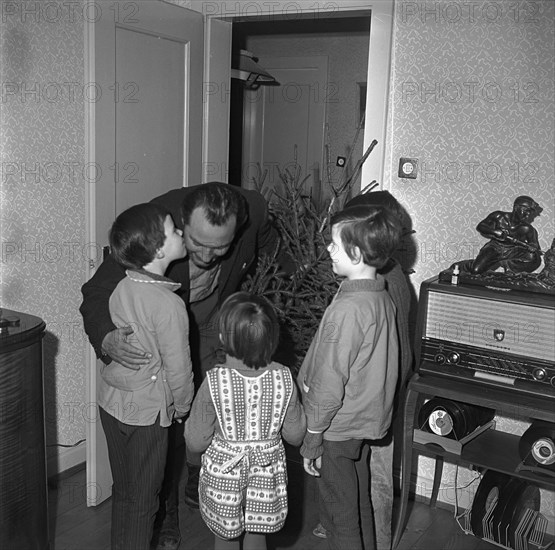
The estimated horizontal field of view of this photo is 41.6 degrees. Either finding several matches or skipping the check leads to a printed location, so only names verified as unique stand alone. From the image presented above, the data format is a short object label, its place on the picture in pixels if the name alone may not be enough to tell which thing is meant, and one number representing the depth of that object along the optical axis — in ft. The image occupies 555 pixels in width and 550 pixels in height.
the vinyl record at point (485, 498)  9.39
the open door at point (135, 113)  9.49
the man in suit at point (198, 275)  7.49
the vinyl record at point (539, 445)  8.40
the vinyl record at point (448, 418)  9.07
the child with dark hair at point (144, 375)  7.02
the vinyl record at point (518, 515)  9.18
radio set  8.20
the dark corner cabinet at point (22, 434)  7.34
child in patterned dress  6.45
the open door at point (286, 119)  19.56
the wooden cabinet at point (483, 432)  8.16
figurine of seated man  8.86
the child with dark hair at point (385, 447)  7.63
